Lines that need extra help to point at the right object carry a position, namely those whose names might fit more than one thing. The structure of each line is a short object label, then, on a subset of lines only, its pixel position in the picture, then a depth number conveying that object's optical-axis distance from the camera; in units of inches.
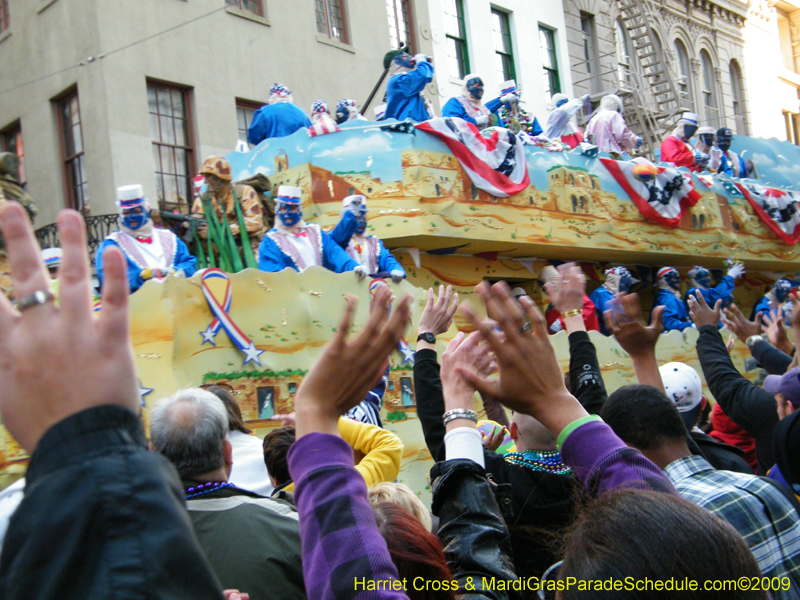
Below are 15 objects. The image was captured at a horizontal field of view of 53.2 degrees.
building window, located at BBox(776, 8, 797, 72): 1214.3
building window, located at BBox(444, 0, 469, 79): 733.9
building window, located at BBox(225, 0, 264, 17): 585.8
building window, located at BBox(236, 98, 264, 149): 579.8
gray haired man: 90.0
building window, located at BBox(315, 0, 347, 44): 641.0
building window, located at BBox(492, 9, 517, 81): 778.8
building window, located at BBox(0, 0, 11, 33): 573.1
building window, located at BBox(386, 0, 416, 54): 693.3
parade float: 257.0
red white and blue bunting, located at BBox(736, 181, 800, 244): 692.1
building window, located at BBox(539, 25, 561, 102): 824.9
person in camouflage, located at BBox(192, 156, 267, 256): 366.0
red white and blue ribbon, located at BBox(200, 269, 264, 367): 257.1
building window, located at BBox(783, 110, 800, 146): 1183.7
